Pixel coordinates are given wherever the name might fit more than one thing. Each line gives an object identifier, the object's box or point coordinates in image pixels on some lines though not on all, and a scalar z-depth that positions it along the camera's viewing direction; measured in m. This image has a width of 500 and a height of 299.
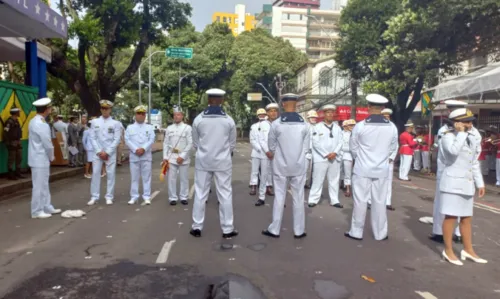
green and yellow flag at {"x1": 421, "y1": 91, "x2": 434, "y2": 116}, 17.69
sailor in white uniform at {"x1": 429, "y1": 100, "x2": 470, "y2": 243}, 6.44
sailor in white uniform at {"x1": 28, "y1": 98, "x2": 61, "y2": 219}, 7.86
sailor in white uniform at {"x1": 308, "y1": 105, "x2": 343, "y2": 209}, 9.48
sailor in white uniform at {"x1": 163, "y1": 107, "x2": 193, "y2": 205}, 9.38
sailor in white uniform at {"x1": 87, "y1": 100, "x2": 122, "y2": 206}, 9.23
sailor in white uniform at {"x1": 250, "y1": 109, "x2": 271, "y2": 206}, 9.97
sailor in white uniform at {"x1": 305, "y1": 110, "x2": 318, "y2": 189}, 10.75
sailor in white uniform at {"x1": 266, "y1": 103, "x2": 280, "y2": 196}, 9.98
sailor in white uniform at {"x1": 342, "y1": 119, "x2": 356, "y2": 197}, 10.64
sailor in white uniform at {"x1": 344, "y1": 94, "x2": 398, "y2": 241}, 6.63
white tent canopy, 13.49
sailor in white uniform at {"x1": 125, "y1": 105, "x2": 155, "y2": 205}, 9.34
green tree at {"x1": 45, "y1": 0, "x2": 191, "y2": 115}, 18.03
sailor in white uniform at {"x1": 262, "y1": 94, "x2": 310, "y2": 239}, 6.67
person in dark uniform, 11.90
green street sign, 27.42
